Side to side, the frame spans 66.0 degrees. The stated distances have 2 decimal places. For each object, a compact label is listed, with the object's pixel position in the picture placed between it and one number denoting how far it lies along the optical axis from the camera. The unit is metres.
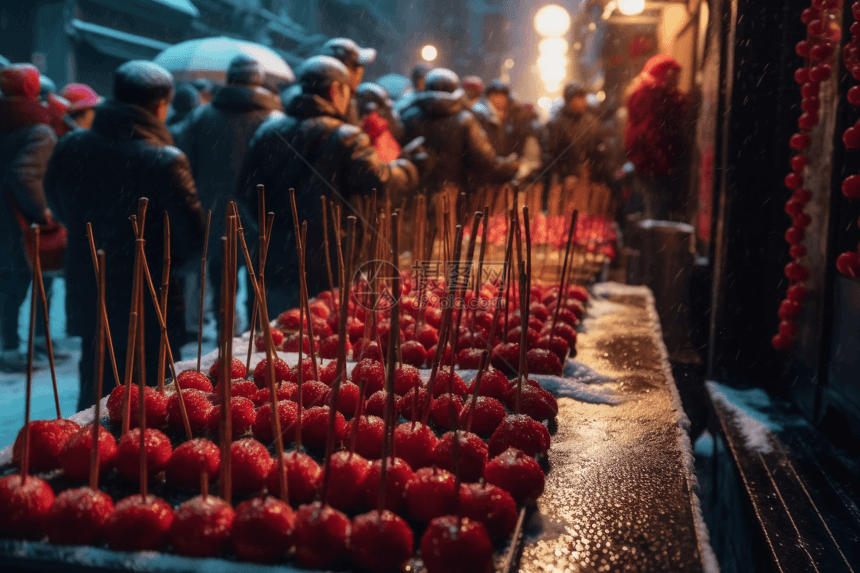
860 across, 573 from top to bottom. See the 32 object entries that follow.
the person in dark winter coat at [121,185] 2.89
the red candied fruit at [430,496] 1.12
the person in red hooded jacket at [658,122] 5.04
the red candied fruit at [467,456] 1.29
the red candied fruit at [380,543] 0.99
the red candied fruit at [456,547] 0.98
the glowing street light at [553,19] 11.64
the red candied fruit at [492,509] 1.10
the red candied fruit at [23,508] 1.07
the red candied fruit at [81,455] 1.25
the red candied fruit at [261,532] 1.01
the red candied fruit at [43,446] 1.29
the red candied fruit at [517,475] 1.22
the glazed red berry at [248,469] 1.22
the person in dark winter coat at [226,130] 4.32
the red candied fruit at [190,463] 1.24
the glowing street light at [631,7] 6.23
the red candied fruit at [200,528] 1.02
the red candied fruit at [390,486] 1.16
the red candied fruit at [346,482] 1.16
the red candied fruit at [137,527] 1.03
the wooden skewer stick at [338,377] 1.08
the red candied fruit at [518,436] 1.38
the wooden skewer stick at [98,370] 1.10
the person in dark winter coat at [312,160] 3.38
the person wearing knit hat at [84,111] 4.49
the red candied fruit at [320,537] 1.00
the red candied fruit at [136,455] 1.26
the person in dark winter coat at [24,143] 4.09
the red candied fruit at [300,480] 1.20
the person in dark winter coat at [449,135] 5.14
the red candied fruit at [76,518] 1.04
